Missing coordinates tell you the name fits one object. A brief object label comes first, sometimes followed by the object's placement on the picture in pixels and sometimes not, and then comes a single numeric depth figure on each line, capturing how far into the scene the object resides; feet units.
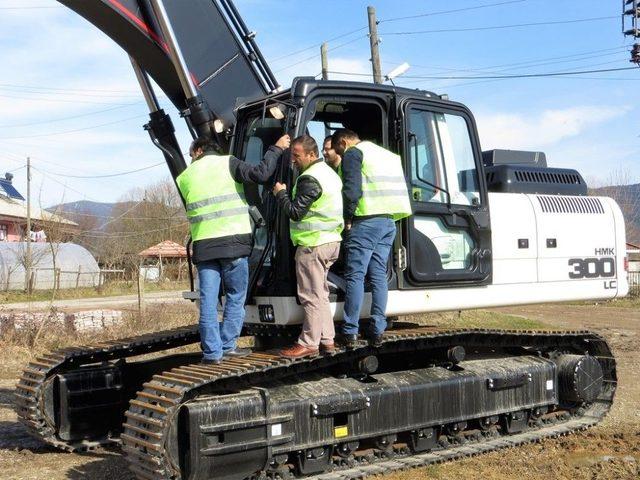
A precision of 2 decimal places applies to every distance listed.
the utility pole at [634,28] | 72.95
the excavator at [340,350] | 18.17
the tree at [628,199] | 163.53
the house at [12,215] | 175.73
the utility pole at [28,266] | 111.34
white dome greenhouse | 122.11
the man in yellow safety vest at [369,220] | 19.56
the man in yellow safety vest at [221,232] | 18.88
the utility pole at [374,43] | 66.65
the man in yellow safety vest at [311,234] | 18.75
